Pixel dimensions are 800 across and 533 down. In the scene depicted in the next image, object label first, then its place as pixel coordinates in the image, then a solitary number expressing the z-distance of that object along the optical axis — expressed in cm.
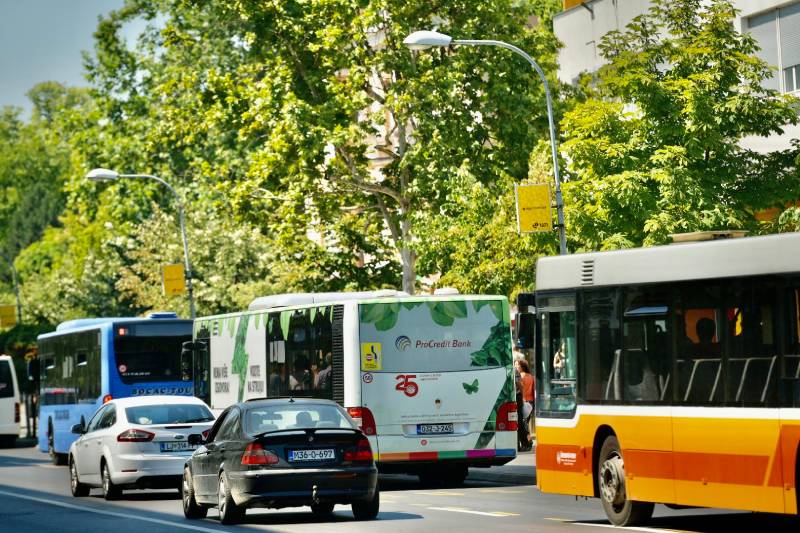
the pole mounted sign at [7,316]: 8244
